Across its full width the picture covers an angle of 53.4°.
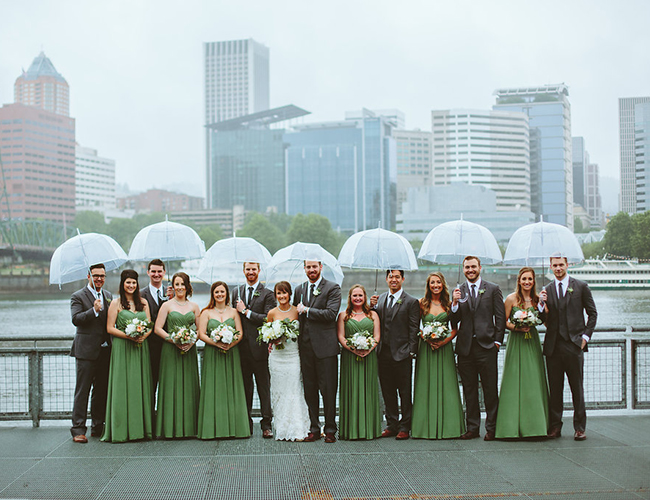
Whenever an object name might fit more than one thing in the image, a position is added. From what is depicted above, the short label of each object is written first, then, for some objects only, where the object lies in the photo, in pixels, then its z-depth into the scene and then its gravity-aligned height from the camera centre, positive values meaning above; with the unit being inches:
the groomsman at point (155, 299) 278.7 -21.1
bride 267.0 -56.4
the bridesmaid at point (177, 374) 268.5 -51.8
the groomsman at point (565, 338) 267.3 -37.2
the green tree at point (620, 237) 2625.5 +44.6
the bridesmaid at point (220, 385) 268.4 -56.1
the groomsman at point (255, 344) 276.7 -40.4
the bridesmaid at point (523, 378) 267.1 -54.2
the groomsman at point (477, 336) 268.5 -36.6
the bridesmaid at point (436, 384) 269.9 -56.8
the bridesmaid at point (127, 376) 264.7 -52.0
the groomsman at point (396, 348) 270.4 -41.6
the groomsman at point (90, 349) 266.8 -41.0
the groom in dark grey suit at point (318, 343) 267.1 -39.2
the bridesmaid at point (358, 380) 268.8 -55.2
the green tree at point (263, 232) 4653.1 +135.4
